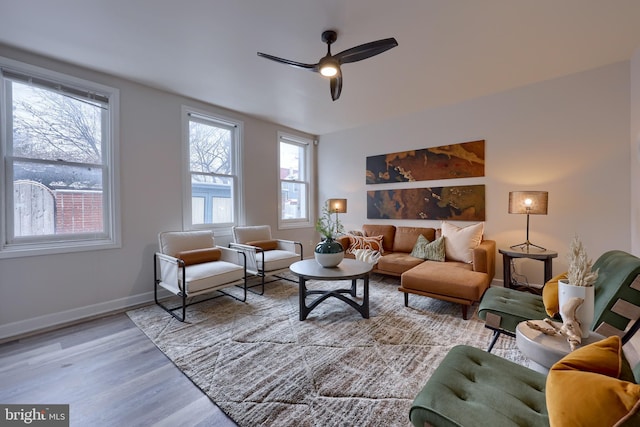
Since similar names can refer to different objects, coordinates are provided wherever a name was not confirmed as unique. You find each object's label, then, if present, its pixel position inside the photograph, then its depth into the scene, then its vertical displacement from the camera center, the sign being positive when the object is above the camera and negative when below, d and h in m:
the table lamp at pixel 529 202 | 3.08 +0.05
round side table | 1.26 -0.68
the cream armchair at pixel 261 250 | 3.61 -0.65
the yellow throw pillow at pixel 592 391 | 0.68 -0.53
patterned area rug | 1.58 -1.18
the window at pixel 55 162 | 2.50 +0.46
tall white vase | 1.31 -0.48
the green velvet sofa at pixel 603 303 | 1.38 -0.59
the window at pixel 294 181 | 5.16 +0.52
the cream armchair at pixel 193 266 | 2.77 -0.70
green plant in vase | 2.88 -0.50
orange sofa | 2.70 -0.76
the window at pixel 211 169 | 3.77 +0.57
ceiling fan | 2.00 +1.23
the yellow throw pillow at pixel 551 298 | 1.74 -0.61
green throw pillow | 3.68 -0.61
